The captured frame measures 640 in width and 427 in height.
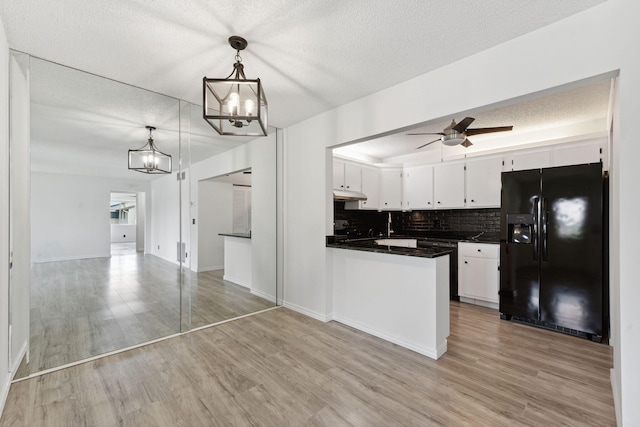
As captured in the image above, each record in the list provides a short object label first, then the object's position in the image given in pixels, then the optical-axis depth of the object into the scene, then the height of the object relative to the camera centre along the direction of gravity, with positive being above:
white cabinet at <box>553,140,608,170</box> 3.35 +0.76
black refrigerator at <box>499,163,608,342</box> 2.82 -0.41
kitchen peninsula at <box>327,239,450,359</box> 2.52 -0.83
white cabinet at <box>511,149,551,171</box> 3.71 +0.75
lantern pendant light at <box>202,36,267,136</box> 1.65 +0.70
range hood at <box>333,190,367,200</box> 4.05 +0.29
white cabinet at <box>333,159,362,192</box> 4.49 +0.65
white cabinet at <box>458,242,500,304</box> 3.81 -0.84
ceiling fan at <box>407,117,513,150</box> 3.20 +0.99
